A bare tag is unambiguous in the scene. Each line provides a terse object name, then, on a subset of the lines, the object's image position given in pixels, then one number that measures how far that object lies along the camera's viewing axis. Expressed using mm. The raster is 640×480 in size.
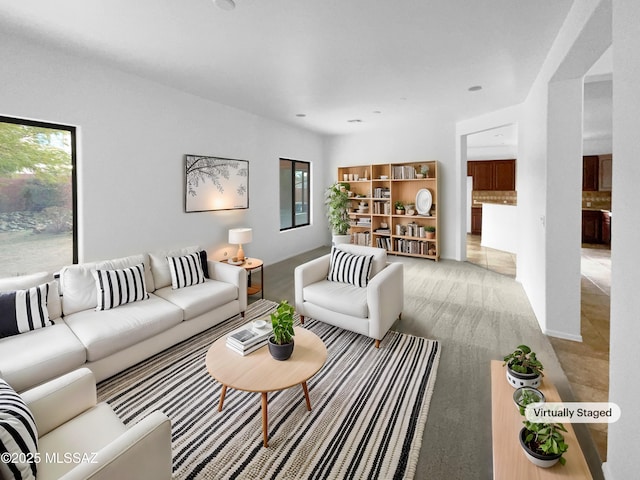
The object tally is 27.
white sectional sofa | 2025
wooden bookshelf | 6172
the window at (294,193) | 6352
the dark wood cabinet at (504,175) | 9203
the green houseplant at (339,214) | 6598
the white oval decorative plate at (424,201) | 6113
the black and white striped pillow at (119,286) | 2734
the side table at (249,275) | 4056
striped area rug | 1646
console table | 1253
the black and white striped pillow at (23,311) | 2211
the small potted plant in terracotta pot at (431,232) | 6043
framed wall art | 4145
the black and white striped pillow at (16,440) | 1011
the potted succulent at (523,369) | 1762
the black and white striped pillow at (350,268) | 3287
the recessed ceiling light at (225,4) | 2166
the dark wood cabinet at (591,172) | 7922
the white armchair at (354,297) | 2777
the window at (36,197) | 2711
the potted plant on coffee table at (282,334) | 2043
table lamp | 4297
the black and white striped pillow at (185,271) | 3324
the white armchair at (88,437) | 1065
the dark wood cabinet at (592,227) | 7797
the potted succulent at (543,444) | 1248
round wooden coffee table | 1807
